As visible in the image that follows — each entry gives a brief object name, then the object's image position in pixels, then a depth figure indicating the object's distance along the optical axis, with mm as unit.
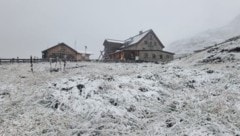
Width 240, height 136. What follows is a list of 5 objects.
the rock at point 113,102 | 9069
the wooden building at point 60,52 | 31408
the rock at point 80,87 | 10462
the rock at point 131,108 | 8649
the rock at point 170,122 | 7394
